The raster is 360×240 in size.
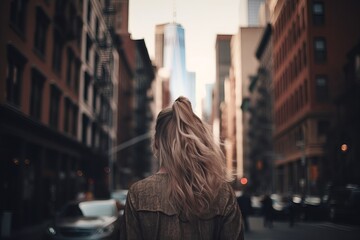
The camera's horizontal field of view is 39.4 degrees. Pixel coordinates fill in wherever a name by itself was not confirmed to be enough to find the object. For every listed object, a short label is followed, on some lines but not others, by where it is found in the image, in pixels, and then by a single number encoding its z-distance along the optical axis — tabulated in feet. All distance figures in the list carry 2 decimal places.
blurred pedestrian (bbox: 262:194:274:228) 74.76
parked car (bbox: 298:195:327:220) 83.87
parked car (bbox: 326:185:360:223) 57.06
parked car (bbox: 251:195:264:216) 114.74
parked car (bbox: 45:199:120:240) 42.37
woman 8.44
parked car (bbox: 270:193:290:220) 95.61
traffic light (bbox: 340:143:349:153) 43.68
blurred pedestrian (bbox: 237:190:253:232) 65.00
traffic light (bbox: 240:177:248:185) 112.16
